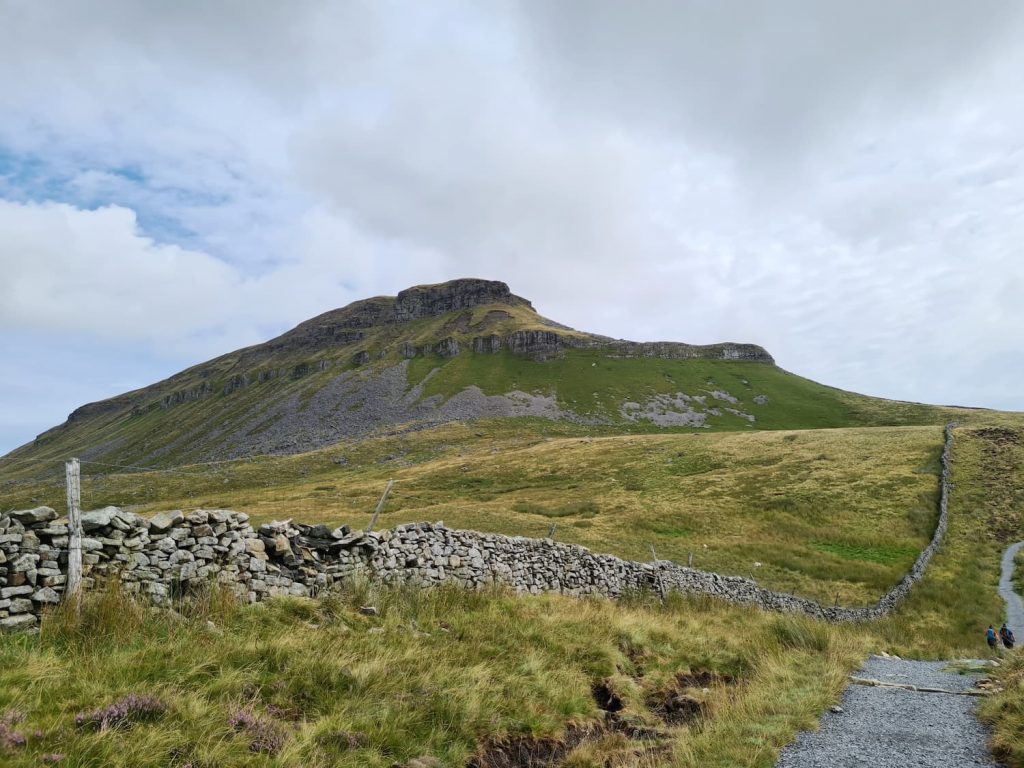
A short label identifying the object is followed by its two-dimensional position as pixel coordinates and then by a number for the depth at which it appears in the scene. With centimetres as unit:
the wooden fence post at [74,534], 772
